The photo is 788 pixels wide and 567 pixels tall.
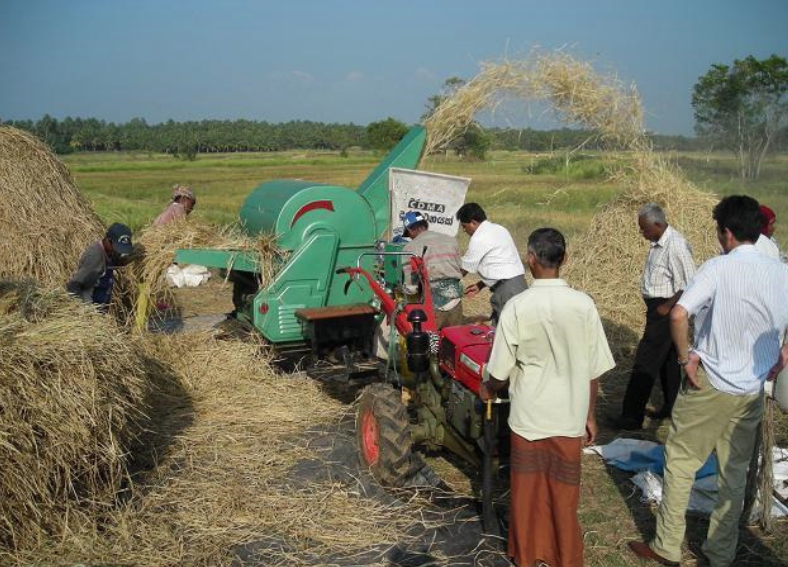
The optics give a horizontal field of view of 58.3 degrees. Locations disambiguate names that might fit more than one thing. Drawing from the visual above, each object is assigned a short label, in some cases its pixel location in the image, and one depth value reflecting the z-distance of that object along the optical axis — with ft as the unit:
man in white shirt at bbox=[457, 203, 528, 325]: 19.45
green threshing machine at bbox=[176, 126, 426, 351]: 22.17
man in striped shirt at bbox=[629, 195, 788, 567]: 11.43
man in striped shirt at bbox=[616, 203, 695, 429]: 18.17
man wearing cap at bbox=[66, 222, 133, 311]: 20.11
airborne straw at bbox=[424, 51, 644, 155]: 26.63
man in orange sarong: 11.21
